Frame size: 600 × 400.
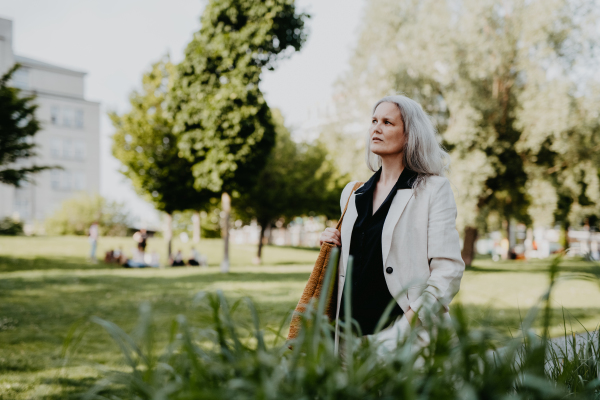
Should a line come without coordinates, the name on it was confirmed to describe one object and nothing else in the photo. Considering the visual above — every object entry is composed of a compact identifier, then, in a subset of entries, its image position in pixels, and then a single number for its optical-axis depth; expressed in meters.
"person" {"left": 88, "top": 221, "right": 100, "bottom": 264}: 19.33
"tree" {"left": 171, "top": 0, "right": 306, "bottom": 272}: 16.16
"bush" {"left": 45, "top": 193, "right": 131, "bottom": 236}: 35.22
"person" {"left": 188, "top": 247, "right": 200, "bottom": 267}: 21.19
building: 48.75
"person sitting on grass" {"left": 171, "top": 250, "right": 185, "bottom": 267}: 20.86
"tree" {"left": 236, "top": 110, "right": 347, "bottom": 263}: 25.34
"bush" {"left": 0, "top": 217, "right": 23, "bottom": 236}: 29.33
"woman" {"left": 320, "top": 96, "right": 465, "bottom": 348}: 2.17
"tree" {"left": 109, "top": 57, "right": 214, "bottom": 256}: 20.19
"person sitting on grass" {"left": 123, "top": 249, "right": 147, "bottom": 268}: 19.25
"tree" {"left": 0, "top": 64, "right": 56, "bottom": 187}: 13.27
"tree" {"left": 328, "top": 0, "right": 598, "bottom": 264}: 17.36
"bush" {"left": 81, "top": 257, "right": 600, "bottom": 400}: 1.04
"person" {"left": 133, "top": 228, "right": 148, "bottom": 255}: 21.55
